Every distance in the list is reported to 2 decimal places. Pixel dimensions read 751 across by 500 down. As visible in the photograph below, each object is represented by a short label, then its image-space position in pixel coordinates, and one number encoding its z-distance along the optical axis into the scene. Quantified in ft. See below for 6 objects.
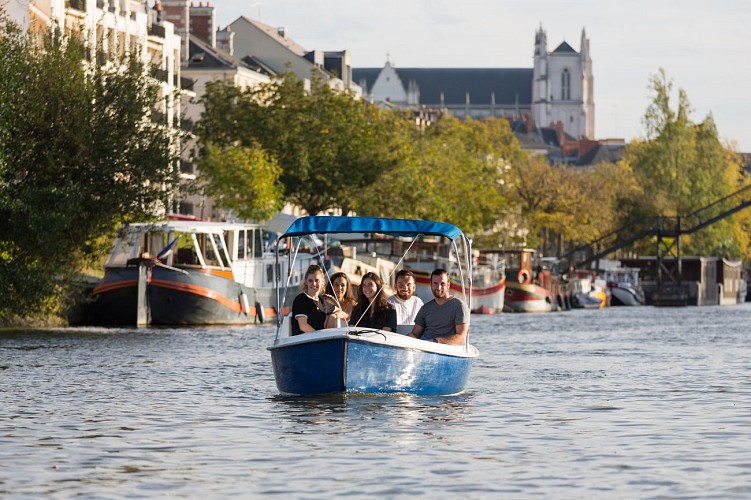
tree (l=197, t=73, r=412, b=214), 329.11
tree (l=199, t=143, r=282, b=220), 310.24
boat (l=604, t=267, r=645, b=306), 524.52
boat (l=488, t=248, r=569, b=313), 402.11
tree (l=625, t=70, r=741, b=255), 549.13
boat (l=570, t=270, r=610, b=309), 477.77
